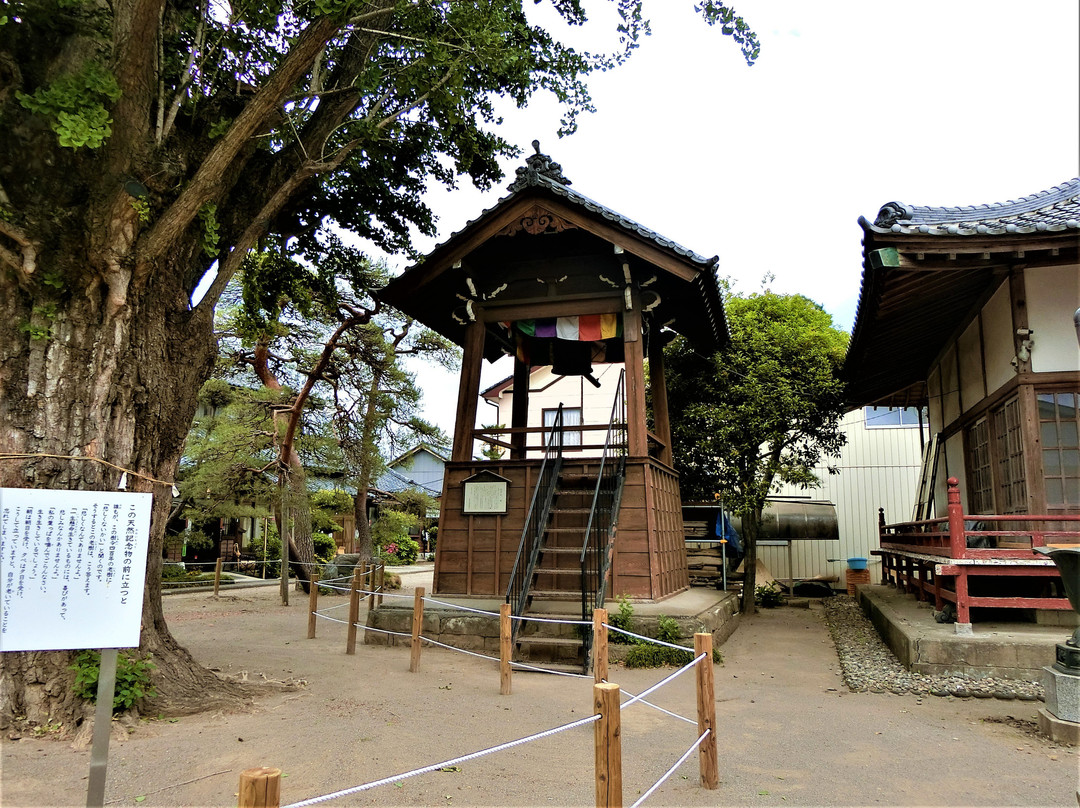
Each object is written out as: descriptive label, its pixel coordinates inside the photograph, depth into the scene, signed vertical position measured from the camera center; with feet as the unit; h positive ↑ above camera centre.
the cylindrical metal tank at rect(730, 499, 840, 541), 60.70 -0.30
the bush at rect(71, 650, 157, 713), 16.99 -4.25
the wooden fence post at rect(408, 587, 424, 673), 25.88 -4.36
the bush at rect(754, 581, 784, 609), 52.45 -6.02
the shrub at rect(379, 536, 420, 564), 88.63 -5.18
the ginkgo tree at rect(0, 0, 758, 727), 16.97 +8.74
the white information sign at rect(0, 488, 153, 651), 11.85 -1.08
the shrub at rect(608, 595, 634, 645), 27.22 -4.11
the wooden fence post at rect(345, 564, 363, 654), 29.68 -4.57
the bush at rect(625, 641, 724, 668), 26.30 -5.31
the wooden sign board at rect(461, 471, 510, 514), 32.99 +0.95
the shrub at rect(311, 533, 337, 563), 77.15 -4.07
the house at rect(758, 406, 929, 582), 63.98 +2.96
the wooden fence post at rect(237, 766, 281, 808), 6.55 -2.62
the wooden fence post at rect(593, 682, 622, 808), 10.01 -3.30
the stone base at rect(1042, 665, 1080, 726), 16.99 -4.26
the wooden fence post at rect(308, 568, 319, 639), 34.73 -5.07
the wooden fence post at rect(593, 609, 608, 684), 16.56 -3.12
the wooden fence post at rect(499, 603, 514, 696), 22.44 -4.36
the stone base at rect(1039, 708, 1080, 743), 17.00 -5.15
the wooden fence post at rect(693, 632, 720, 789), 14.62 -4.33
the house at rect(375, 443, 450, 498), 120.98 +8.27
